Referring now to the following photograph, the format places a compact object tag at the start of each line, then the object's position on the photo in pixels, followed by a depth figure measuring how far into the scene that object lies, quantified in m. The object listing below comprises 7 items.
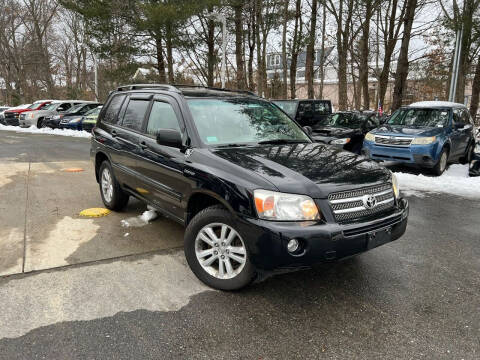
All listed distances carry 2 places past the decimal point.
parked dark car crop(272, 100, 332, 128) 12.79
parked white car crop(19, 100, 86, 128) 21.64
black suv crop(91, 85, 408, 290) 2.90
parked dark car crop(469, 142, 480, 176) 8.94
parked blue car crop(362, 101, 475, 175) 8.97
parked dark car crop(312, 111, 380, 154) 10.77
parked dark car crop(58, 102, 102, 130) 18.59
